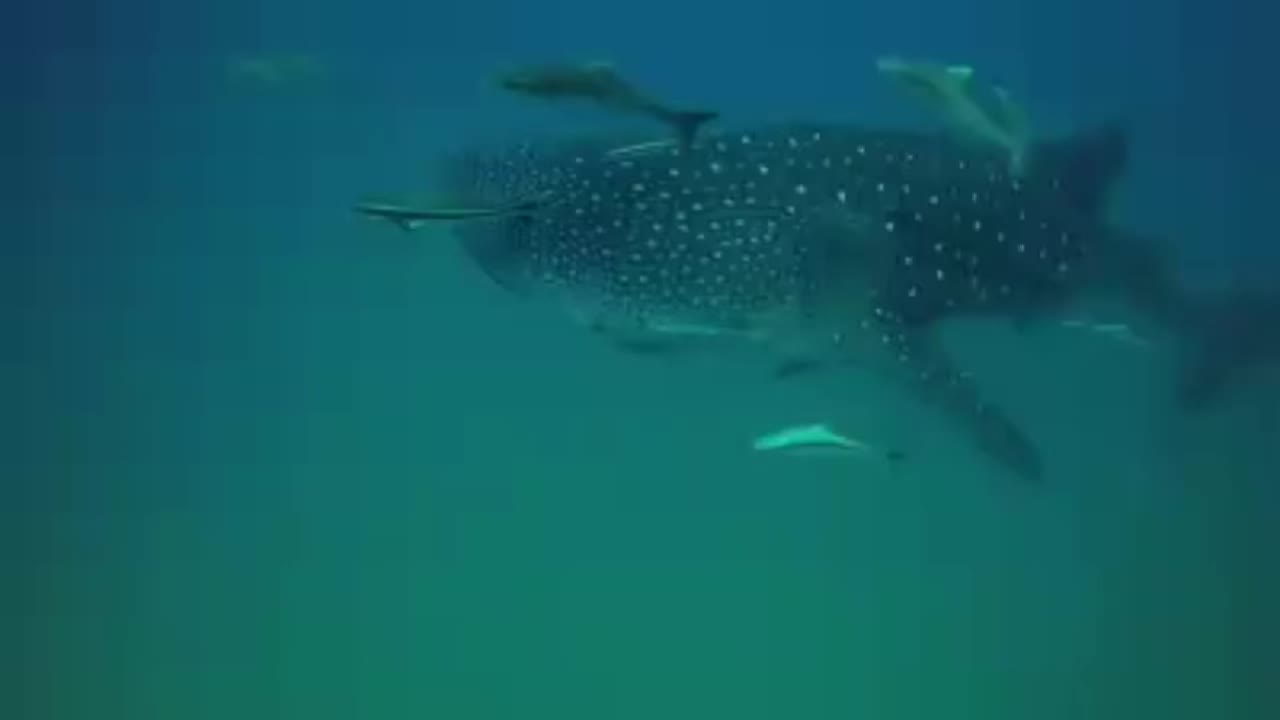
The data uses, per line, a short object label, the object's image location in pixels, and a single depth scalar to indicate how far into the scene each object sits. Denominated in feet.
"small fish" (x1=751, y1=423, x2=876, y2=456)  13.85
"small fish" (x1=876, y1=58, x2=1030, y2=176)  13.93
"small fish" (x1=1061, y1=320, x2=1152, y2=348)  17.01
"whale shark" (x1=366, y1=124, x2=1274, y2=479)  15.01
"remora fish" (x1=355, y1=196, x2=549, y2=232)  10.99
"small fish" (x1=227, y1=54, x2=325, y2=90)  22.34
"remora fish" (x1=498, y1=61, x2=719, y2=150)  10.98
